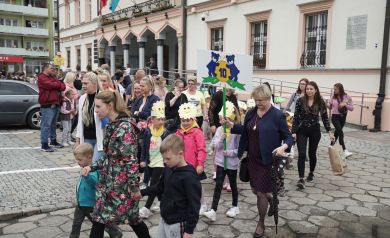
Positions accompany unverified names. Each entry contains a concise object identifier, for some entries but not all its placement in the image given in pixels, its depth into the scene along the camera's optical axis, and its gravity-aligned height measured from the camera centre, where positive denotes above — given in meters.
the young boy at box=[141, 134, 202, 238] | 2.97 -0.90
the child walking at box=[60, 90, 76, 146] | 8.94 -0.95
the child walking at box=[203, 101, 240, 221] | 4.65 -1.07
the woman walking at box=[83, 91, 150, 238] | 3.17 -0.84
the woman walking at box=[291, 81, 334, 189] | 5.93 -0.70
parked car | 11.00 -0.95
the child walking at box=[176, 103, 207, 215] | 4.33 -0.71
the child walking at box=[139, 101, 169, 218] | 4.67 -0.92
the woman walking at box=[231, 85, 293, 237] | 4.01 -0.69
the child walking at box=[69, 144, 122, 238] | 3.55 -1.04
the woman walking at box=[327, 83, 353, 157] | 7.93 -0.63
